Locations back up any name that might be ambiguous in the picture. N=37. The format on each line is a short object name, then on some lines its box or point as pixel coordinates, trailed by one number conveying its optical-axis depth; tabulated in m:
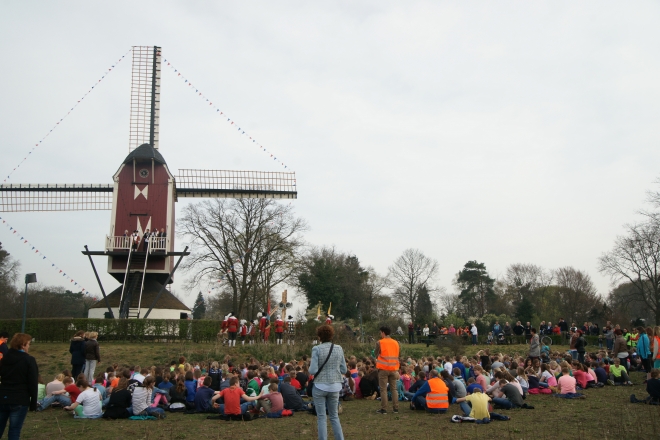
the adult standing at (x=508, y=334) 29.27
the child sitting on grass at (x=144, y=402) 10.46
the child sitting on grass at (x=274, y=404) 10.64
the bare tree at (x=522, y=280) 62.52
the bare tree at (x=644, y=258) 38.03
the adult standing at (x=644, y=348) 15.18
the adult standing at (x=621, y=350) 16.78
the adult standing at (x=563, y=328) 29.31
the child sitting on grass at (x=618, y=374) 15.14
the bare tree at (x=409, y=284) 55.50
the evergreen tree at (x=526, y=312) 38.53
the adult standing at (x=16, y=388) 6.64
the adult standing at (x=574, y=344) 18.67
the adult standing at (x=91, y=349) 13.20
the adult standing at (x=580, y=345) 18.45
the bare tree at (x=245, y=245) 39.31
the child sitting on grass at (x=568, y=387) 12.69
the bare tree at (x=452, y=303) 65.94
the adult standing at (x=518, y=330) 29.55
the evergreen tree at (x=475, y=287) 62.55
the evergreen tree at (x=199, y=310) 84.53
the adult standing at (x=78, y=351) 13.38
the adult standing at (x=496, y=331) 29.81
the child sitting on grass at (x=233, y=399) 10.19
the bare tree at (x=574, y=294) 49.87
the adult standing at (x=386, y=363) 10.42
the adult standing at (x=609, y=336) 23.28
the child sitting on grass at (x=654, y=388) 11.06
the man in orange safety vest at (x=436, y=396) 10.67
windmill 29.34
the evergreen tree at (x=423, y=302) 56.32
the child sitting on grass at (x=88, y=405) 10.41
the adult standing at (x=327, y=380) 6.66
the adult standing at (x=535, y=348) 18.56
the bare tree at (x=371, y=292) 51.72
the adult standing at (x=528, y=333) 29.47
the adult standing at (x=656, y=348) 12.52
